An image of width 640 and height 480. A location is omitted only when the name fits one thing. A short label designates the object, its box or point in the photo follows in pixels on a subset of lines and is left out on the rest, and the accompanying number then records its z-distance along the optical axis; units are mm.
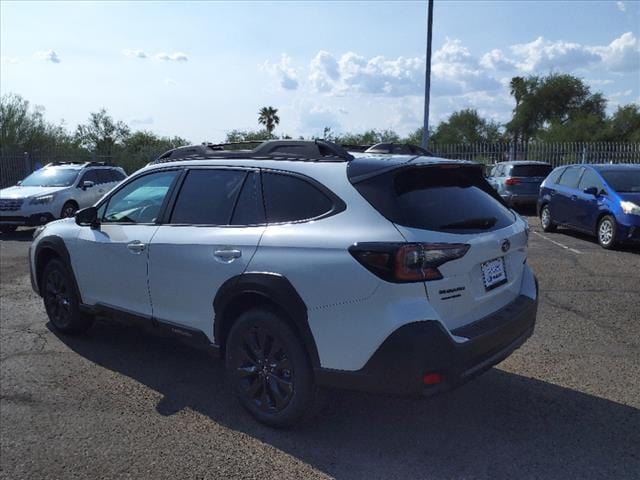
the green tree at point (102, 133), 47781
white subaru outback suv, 3066
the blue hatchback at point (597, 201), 9555
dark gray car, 15461
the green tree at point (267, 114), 64875
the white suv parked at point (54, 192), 13289
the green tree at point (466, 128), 51625
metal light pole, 17572
